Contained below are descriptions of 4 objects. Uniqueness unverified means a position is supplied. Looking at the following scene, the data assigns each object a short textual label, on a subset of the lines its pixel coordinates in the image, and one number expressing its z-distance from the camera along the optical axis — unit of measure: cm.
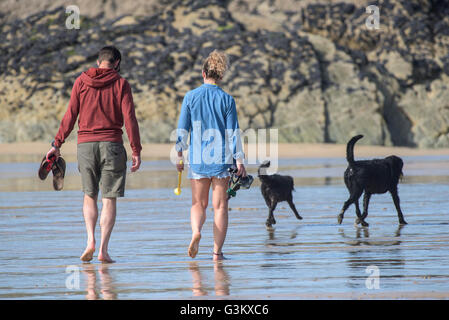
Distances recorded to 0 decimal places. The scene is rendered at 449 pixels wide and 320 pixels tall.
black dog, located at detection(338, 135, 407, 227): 2192
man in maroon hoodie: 1541
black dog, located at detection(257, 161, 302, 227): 2270
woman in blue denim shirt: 1545
